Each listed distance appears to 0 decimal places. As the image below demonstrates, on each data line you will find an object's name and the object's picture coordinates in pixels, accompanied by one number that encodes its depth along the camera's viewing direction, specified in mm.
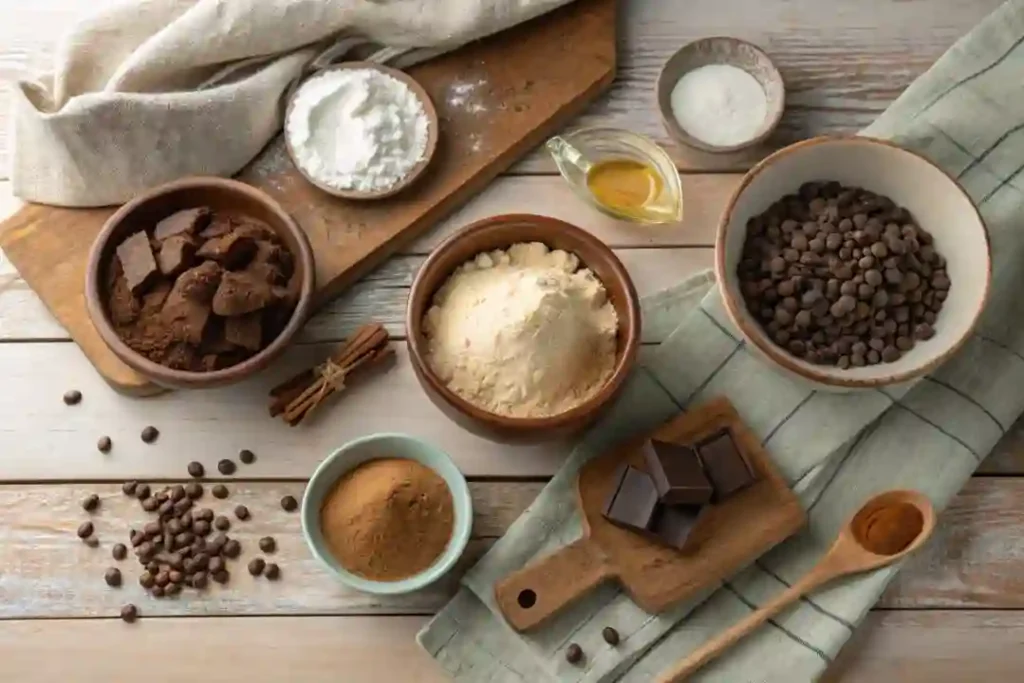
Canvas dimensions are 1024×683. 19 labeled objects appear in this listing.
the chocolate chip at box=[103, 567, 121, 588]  1360
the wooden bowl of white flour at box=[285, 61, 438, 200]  1511
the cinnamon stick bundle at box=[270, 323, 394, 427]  1426
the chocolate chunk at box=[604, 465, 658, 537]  1298
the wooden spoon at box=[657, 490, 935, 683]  1303
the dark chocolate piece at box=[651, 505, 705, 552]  1304
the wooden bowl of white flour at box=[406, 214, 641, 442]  1315
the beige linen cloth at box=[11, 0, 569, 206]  1487
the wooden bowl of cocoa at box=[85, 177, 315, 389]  1341
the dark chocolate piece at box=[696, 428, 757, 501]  1334
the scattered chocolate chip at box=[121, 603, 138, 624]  1347
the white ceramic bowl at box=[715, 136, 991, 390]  1335
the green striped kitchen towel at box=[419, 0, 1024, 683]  1327
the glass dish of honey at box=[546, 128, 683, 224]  1531
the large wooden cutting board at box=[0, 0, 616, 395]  1481
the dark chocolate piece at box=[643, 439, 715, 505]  1278
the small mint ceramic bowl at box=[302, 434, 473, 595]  1299
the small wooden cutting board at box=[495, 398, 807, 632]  1312
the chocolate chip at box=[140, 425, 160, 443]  1425
